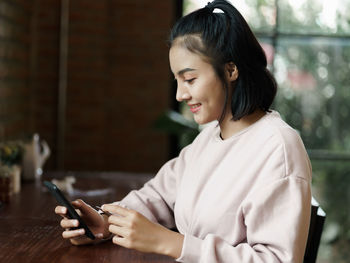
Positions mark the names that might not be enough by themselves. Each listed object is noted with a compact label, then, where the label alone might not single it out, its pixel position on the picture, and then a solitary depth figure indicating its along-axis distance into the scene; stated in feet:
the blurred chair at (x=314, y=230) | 5.36
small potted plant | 6.81
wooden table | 4.58
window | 14.21
